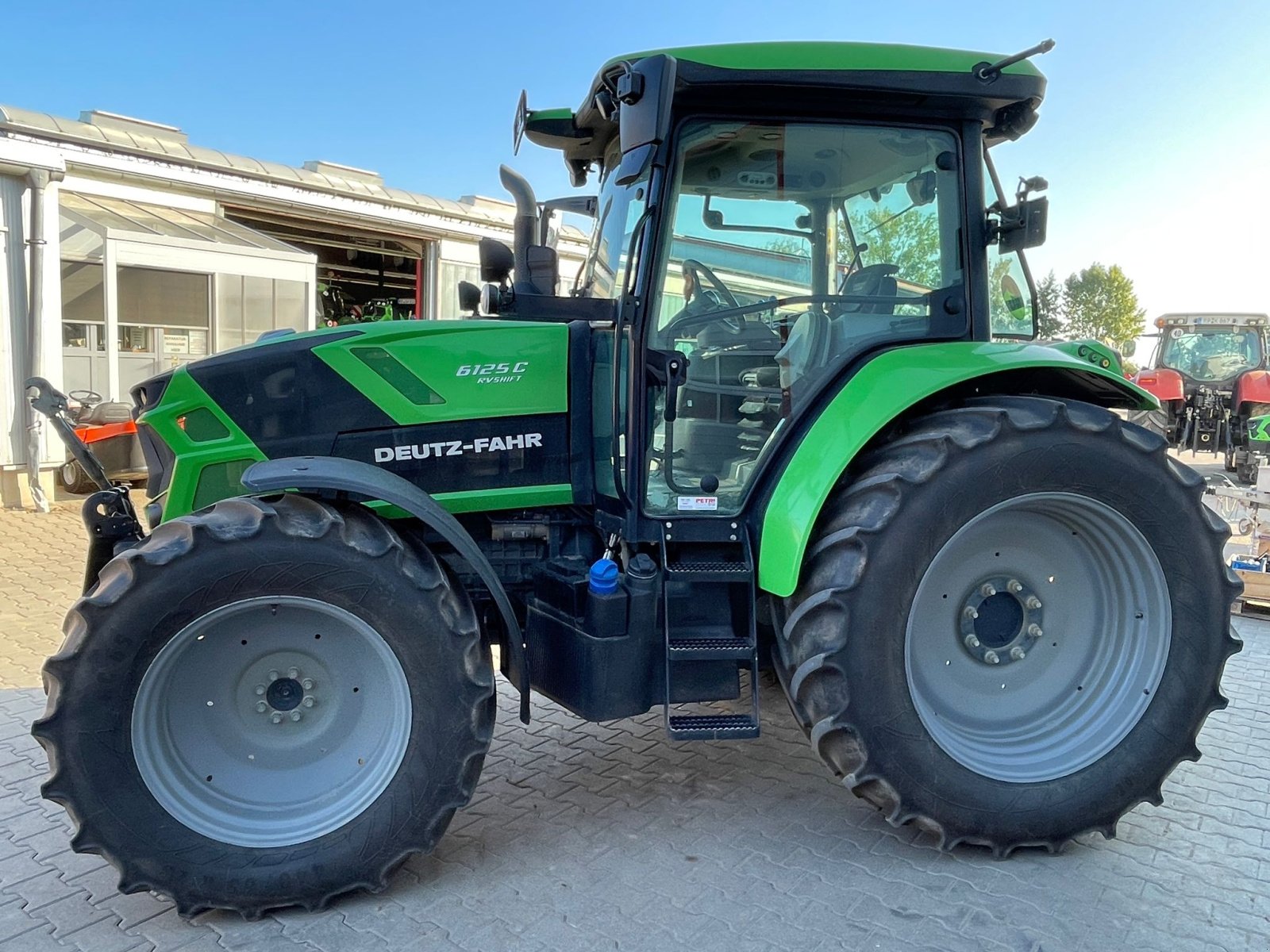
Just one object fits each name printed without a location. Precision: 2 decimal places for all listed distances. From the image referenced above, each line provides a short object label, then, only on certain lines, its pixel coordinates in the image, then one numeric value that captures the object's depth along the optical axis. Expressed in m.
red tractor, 13.45
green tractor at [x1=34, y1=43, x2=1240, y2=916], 2.62
